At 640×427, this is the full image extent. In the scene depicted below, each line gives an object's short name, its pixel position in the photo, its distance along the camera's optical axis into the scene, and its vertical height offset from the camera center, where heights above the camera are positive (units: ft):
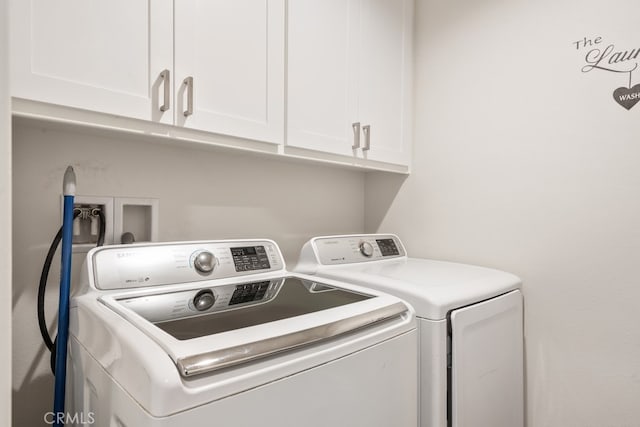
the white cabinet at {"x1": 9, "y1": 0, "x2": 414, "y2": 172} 2.75 +1.49
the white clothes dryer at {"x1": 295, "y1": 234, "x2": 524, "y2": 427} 3.26 -1.09
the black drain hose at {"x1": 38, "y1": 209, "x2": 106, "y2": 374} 3.40 -0.77
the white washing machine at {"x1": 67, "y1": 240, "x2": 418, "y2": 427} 1.87 -0.81
